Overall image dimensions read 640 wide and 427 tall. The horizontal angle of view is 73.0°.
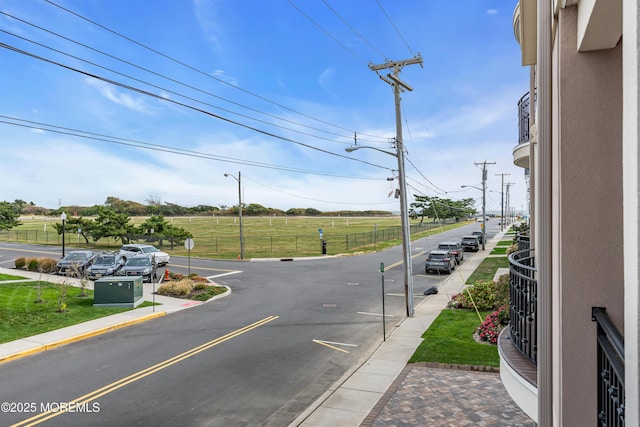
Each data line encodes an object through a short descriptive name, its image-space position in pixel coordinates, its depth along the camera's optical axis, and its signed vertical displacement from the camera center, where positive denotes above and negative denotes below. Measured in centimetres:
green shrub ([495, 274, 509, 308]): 1532 -280
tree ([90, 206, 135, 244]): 5034 -108
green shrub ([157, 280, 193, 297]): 2117 -364
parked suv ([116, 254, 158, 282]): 2517 -307
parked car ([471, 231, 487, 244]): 5000 -239
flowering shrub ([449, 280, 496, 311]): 1812 -362
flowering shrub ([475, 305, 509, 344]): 1301 -344
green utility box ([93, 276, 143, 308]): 1811 -325
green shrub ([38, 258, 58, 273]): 2789 -317
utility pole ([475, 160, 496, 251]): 4944 +311
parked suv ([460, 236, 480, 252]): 4469 -303
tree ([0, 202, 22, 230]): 5756 +14
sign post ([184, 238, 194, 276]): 2550 -165
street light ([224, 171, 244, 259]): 3825 +215
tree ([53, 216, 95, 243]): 5170 -109
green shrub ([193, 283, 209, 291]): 2211 -367
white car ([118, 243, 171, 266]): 3232 -273
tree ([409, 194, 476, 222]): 11112 +205
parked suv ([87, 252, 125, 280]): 2552 -304
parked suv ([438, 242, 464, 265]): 3446 -281
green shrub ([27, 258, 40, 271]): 2871 -325
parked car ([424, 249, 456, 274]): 2927 -321
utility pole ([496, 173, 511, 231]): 7456 +318
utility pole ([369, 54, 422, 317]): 1785 +225
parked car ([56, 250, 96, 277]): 2703 -291
